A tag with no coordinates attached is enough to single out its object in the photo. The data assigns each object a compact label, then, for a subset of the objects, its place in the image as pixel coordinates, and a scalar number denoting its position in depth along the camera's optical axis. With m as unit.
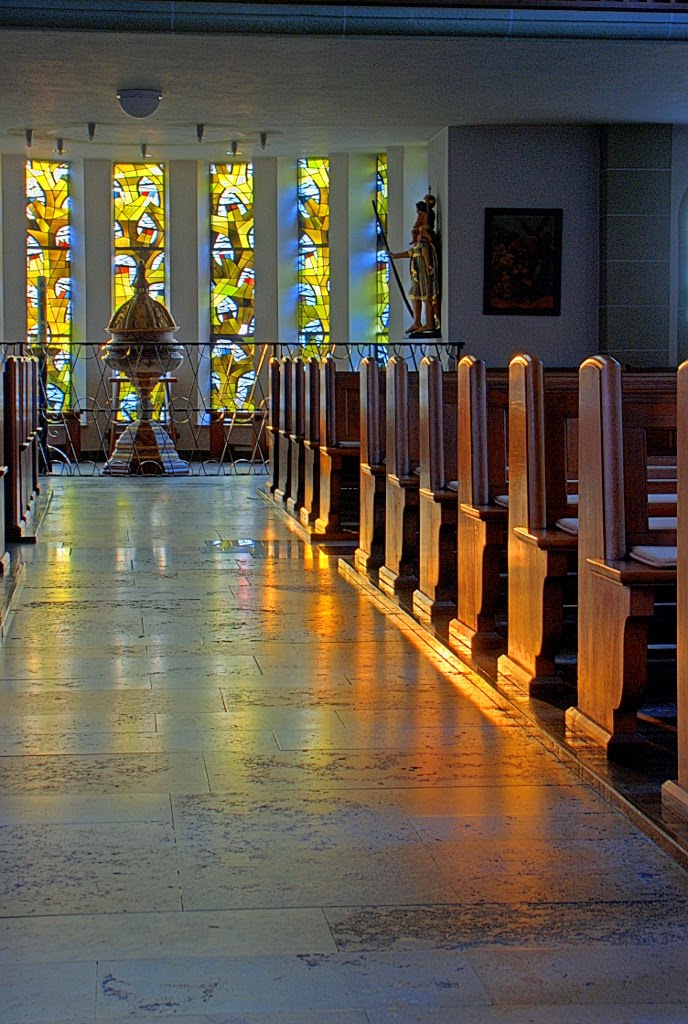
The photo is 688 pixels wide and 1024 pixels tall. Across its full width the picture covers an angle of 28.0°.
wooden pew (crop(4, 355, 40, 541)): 7.96
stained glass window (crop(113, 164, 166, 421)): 18.41
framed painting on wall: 14.48
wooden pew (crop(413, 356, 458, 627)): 5.67
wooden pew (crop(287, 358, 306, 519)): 10.19
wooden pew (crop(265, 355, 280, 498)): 11.62
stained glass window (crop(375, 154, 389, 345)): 17.61
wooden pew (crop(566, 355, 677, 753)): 3.53
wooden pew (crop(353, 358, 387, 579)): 7.21
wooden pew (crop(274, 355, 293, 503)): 10.94
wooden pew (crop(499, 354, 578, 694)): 4.21
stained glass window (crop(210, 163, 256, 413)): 18.33
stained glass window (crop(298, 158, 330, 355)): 18.20
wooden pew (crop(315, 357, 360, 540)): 8.61
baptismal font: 14.06
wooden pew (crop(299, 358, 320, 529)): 9.34
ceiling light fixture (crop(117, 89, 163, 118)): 12.84
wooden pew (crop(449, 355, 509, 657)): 4.97
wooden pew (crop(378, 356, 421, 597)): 6.40
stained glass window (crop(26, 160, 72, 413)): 18.14
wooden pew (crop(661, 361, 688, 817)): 3.03
